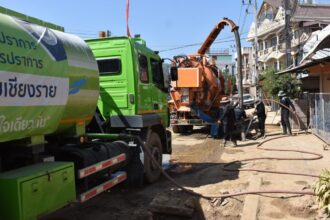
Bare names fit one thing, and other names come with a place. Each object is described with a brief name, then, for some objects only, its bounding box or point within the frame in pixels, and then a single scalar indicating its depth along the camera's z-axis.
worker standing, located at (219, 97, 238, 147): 14.91
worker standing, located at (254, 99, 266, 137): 16.95
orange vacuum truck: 17.95
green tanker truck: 4.59
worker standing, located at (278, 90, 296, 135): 16.55
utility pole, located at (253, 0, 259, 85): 45.81
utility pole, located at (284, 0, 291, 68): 26.92
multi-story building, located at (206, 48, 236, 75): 118.19
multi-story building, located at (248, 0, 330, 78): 44.71
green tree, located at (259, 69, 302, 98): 19.72
